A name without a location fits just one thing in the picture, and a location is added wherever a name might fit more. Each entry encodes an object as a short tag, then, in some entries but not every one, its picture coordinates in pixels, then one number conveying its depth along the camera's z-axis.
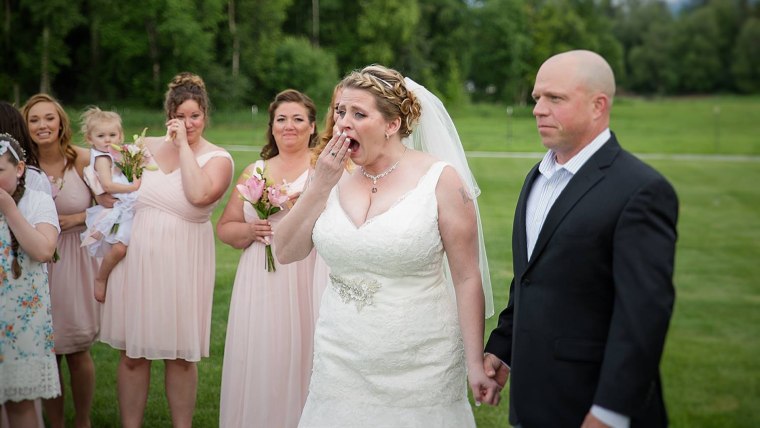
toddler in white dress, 5.41
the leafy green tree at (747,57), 48.75
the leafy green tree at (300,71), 50.25
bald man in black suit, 2.66
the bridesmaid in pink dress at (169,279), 5.34
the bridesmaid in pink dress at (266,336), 5.11
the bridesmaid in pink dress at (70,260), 5.67
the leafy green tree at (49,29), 39.22
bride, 3.55
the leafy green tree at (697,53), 50.28
